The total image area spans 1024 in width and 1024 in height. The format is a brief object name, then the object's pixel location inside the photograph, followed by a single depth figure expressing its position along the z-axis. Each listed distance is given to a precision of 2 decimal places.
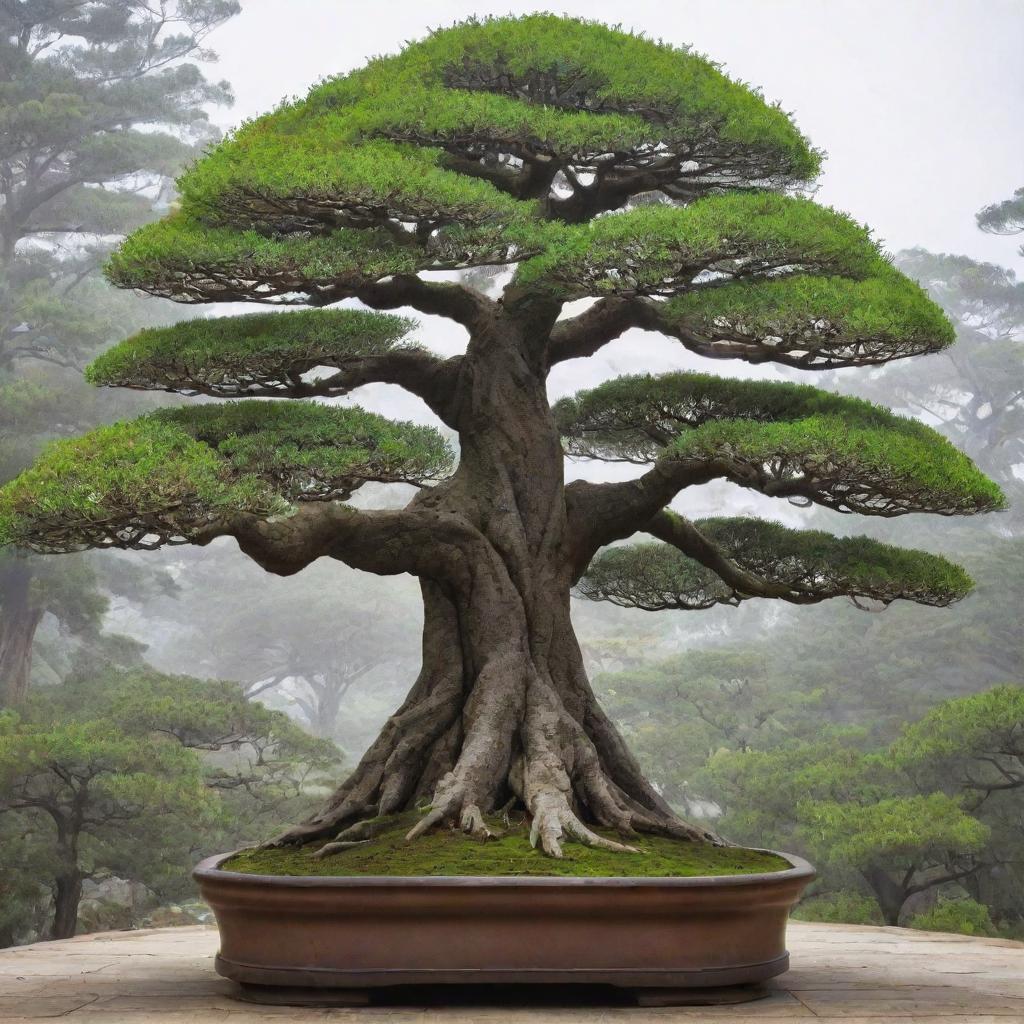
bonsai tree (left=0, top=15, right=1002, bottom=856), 3.34
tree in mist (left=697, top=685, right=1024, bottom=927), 6.66
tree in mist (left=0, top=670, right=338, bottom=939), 6.96
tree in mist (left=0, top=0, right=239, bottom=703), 10.72
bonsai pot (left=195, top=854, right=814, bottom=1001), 2.84
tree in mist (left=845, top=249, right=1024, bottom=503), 15.06
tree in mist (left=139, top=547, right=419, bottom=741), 17.62
